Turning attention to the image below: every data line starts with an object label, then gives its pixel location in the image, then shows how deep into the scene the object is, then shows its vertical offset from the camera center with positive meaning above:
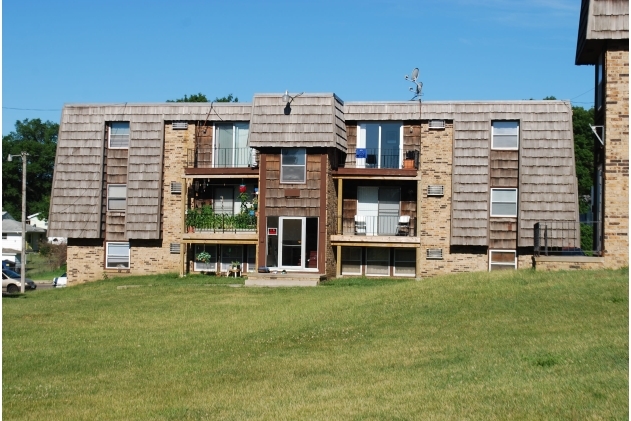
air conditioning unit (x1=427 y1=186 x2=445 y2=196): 35.00 +1.64
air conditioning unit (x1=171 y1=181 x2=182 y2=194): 36.12 +1.58
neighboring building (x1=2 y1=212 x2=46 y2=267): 80.50 -1.13
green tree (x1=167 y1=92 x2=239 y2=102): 74.31 +10.30
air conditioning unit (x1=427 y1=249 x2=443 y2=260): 35.09 -0.66
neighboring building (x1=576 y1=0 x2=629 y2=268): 24.41 +2.98
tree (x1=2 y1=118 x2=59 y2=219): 99.94 +5.55
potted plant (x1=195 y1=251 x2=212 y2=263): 36.06 -1.00
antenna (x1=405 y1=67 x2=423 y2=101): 36.00 +5.58
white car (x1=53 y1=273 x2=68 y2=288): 48.22 -2.81
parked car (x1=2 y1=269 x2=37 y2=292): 47.08 -2.69
